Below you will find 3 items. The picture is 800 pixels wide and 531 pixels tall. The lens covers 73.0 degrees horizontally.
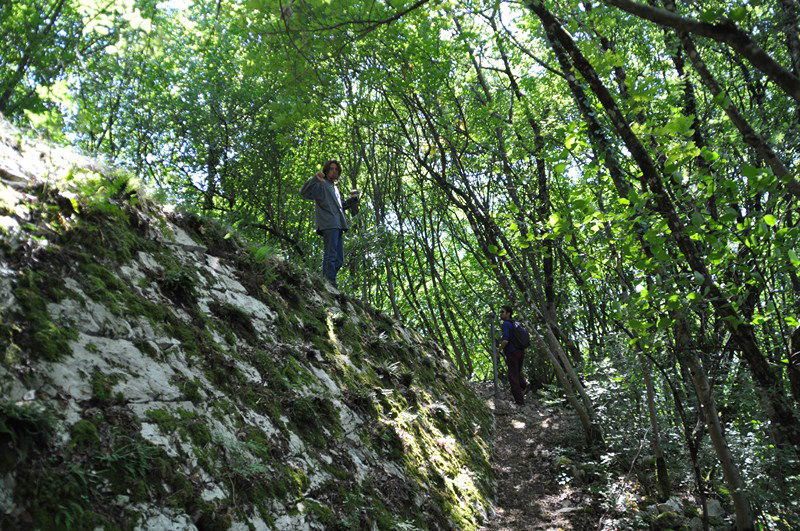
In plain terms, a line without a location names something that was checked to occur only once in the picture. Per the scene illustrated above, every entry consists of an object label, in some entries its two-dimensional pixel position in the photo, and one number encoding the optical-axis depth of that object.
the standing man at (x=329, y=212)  8.66
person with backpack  11.73
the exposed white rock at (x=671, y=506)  5.76
